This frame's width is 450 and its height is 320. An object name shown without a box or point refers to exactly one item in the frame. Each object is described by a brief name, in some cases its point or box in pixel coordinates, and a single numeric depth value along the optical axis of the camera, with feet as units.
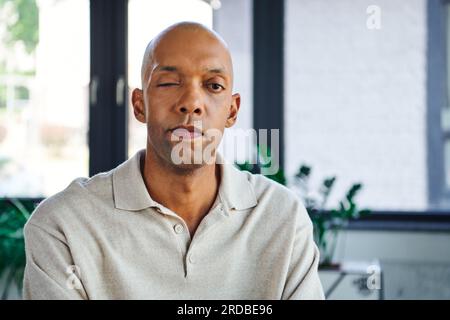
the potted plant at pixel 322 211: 8.30
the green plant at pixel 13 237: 8.77
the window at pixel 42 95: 10.58
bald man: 3.37
